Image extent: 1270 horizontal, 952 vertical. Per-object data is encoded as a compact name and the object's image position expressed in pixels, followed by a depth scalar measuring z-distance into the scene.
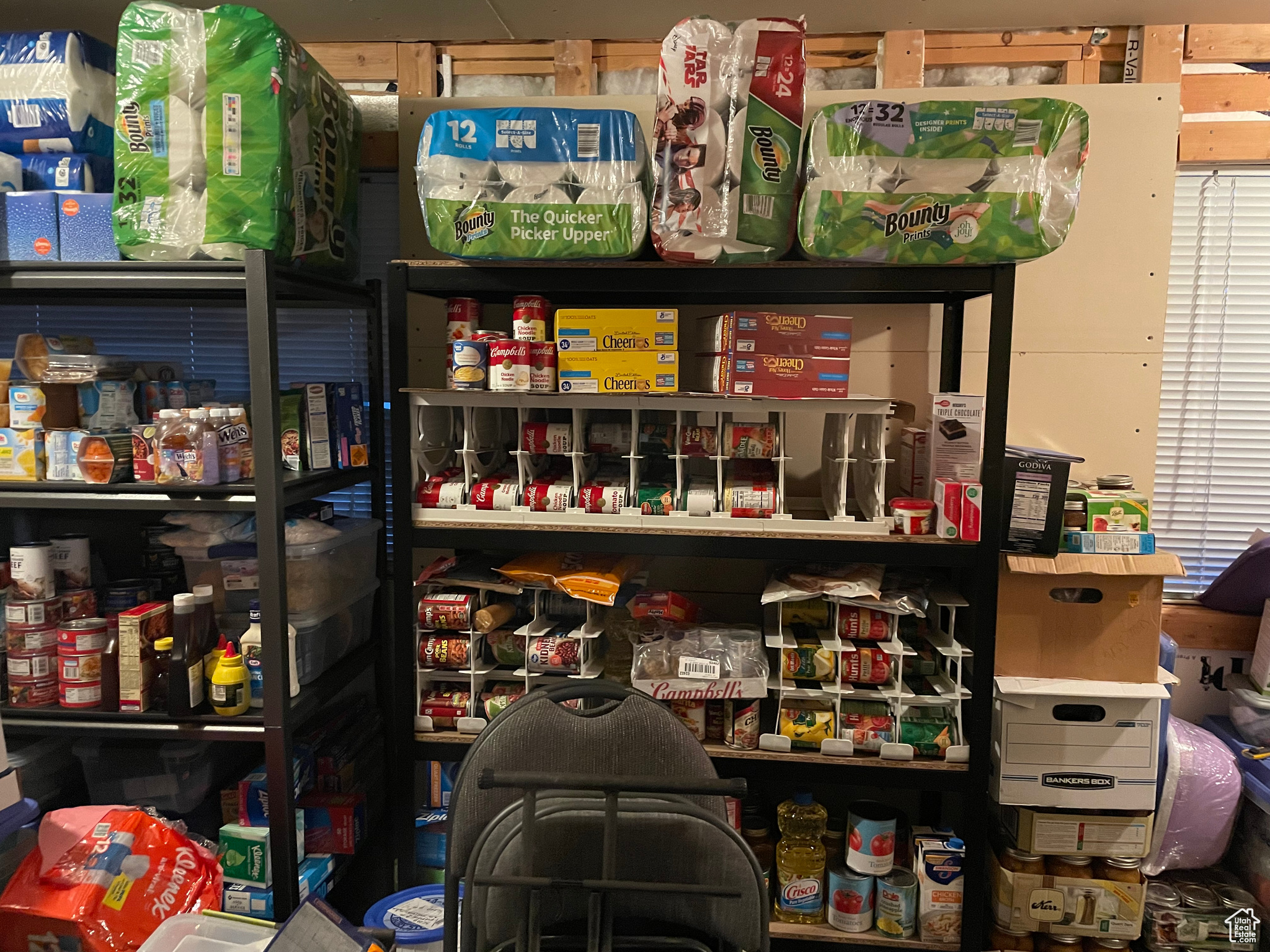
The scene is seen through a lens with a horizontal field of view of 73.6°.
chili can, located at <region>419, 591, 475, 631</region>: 2.29
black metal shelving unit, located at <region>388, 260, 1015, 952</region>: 2.09
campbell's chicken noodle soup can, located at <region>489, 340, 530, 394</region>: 2.17
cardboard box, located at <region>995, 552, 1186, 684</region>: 2.23
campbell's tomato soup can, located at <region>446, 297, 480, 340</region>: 2.25
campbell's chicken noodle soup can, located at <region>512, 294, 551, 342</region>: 2.20
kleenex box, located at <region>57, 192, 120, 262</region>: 2.09
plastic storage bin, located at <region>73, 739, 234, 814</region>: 2.36
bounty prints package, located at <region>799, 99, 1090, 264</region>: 1.97
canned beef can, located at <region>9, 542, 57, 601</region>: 2.15
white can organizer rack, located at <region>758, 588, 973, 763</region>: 2.19
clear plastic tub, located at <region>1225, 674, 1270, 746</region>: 2.64
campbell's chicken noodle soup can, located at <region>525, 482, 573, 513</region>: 2.27
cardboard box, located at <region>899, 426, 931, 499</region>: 2.31
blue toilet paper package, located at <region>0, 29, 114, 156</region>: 2.12
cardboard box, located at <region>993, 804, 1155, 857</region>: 2.26
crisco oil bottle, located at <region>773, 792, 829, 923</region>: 2.30
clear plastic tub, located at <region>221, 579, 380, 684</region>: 2.25
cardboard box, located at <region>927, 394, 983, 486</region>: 2.15
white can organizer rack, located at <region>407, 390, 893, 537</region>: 2.18
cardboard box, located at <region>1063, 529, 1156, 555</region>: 2.21
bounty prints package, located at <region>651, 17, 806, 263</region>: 1.95
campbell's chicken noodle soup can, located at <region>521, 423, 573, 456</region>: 2.32
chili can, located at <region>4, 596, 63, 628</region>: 2.13
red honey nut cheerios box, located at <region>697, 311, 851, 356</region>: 2.13
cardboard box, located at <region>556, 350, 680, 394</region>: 2.17
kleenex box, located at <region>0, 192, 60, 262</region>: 2.09
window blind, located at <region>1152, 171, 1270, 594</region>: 2.88
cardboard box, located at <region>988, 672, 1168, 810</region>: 2.23
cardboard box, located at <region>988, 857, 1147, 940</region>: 2.27
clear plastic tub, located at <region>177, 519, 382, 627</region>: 2.26
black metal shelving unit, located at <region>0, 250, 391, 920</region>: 1.98
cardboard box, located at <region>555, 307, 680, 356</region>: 2.17
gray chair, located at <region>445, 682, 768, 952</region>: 1.52
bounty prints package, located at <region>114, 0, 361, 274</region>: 1.97
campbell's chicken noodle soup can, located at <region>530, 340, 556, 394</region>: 2.20
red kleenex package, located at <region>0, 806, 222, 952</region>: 1.88
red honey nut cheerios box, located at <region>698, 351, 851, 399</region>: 2.15
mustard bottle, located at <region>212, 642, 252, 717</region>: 2.10
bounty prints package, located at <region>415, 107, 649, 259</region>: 2.06
